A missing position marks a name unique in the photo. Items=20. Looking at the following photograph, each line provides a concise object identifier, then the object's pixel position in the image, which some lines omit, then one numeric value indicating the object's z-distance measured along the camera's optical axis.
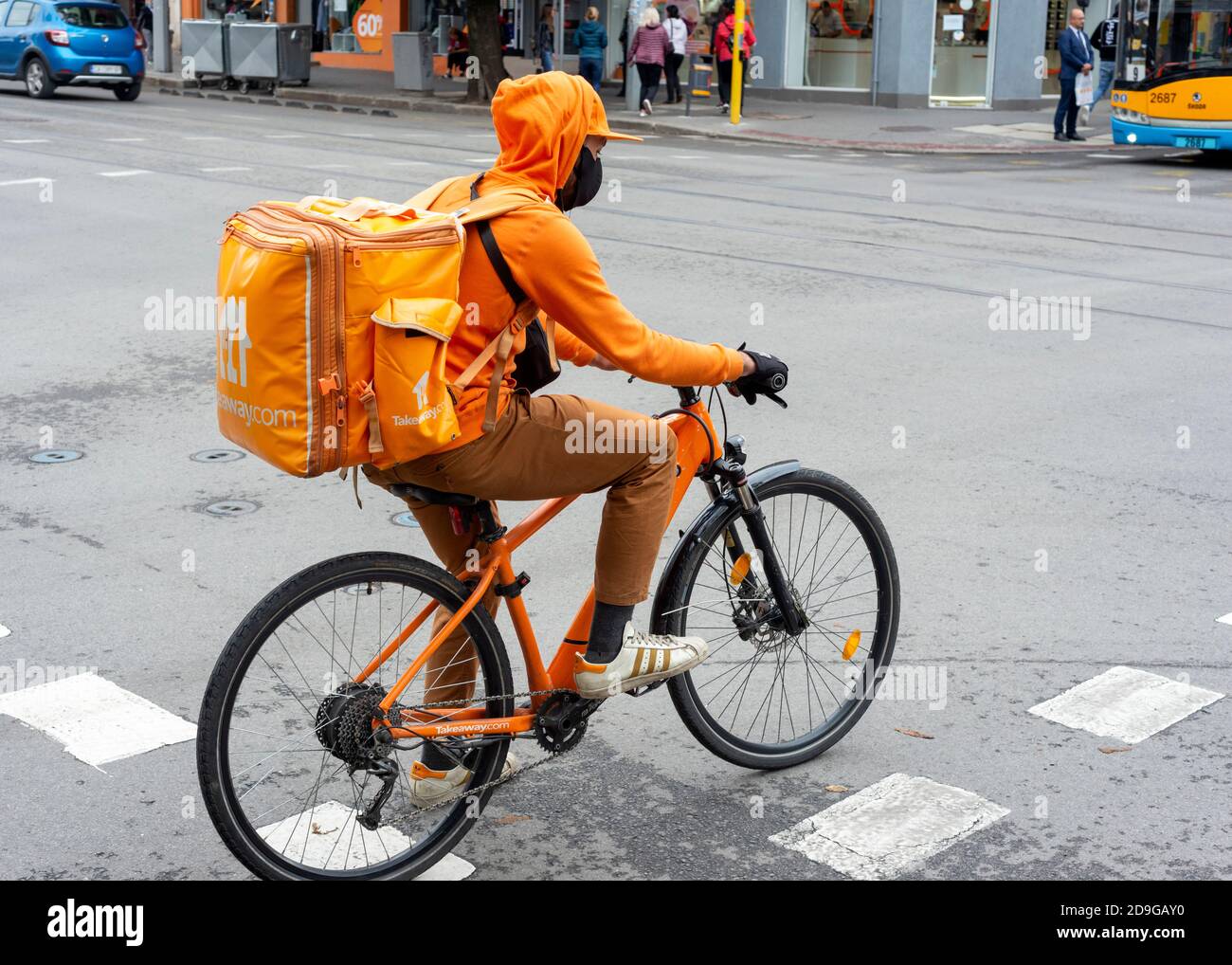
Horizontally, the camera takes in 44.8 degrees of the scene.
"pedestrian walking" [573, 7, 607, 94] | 28.69
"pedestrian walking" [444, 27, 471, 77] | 36.82
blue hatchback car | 27.33
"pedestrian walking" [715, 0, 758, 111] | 27.91
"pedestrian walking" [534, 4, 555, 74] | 35.91
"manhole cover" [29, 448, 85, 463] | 6.96
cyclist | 3.39
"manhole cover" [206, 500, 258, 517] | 6.30
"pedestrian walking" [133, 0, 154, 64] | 43.03
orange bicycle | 3.39
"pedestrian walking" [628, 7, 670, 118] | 27.36
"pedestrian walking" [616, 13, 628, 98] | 32.06
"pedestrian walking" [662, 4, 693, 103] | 28.33
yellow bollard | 26.14
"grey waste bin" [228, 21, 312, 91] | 31.33
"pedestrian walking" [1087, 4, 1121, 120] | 25.18
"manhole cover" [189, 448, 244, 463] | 7.04
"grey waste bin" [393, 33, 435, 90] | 31.91
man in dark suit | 24.84
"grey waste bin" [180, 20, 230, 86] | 31.98
